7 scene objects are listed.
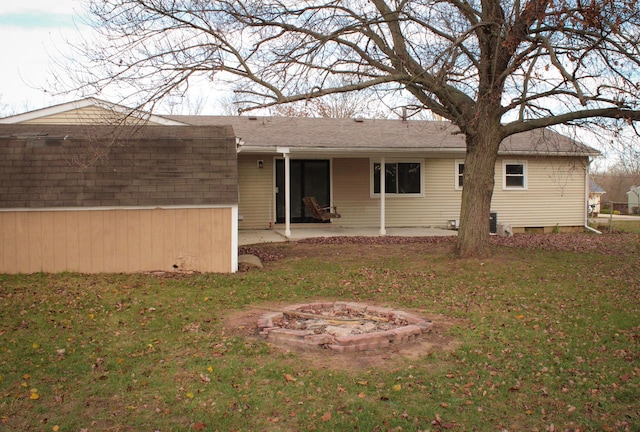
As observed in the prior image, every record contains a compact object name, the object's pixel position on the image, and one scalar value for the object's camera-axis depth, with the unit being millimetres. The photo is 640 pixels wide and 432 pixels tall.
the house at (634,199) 40625
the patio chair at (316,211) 15898
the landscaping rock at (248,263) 10530
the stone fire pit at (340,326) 5574
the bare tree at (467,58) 8961
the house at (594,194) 34281
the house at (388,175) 17391
